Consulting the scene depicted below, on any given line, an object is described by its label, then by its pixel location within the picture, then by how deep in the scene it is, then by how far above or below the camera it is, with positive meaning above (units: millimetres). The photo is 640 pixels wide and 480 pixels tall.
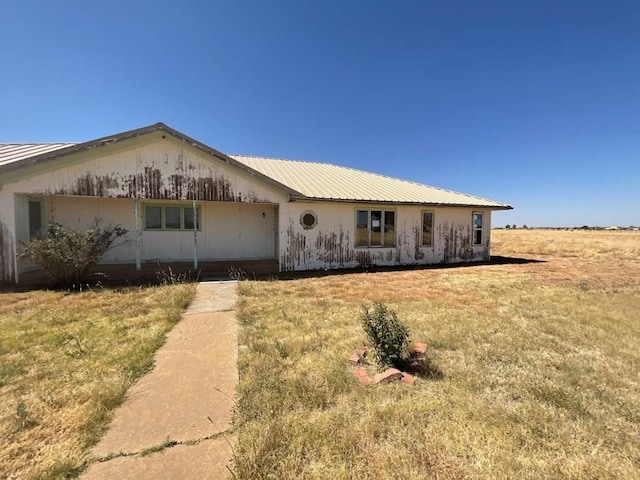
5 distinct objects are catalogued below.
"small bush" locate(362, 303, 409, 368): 3783 -1357
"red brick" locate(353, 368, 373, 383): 3438 -1650
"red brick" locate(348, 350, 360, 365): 3852 -1614
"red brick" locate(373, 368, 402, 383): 3428 -1635
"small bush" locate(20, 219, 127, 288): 7754 -561
